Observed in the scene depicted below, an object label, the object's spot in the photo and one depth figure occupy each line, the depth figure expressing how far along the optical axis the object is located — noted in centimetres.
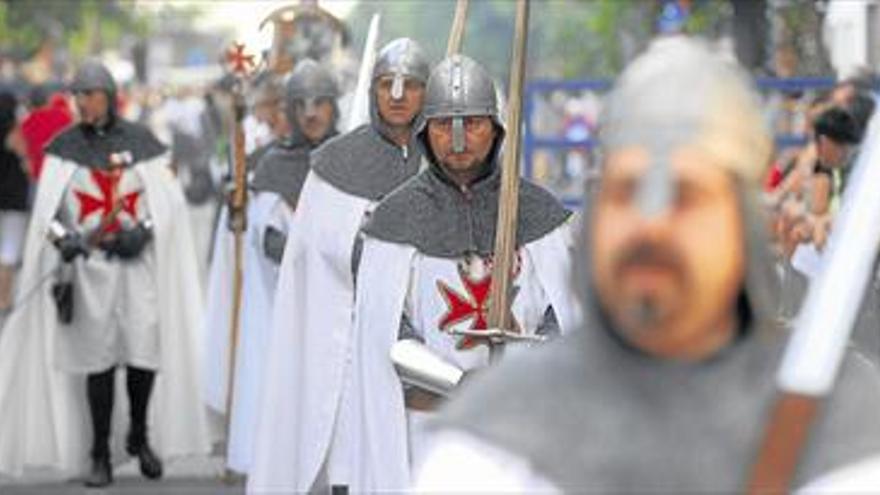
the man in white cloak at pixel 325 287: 1883
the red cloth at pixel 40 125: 4009
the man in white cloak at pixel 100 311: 2377
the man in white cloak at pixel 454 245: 1543
